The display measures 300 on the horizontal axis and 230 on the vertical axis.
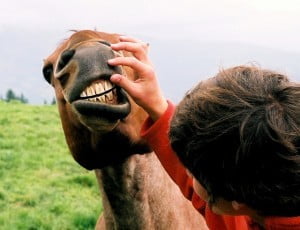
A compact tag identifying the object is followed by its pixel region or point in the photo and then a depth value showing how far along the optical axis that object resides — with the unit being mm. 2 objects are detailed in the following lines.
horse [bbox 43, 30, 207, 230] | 2609
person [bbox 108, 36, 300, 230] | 2012
